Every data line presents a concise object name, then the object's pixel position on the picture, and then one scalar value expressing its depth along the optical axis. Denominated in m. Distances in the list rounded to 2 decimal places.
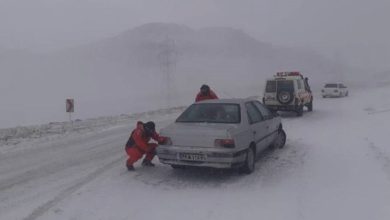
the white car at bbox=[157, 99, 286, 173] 8.49
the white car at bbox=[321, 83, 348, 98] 40.66
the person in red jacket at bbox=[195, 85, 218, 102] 13.50
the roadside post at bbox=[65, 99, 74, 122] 20.27
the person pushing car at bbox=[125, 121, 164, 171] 9.69
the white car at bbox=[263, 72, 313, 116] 21.33
